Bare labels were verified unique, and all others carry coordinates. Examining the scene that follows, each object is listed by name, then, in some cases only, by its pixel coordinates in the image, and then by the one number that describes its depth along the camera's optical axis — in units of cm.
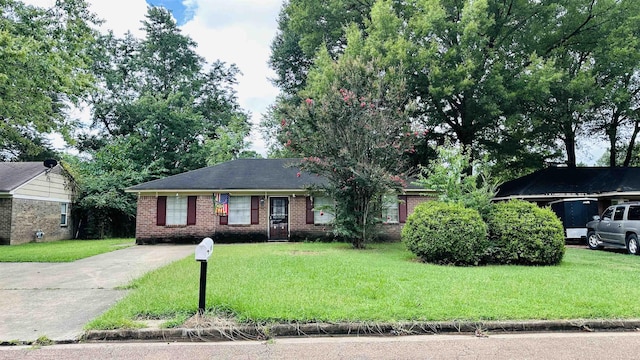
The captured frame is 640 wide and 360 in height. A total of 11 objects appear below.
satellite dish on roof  2024
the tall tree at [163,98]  2941
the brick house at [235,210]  1770
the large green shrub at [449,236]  989
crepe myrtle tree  1309
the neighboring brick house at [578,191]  1805
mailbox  508
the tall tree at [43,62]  1122
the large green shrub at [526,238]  996
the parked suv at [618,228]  1291
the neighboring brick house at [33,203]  1781
